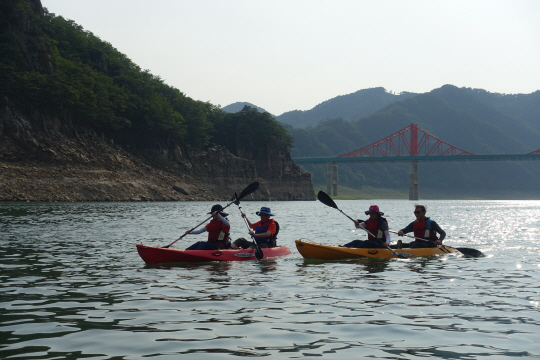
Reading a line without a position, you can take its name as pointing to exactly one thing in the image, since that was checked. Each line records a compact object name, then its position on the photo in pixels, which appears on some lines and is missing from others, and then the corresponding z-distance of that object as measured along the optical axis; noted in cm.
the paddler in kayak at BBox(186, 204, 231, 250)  1473
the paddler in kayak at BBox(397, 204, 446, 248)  1677
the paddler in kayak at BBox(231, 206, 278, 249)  1579
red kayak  1370
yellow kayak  1515
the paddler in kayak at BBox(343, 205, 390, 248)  1573
